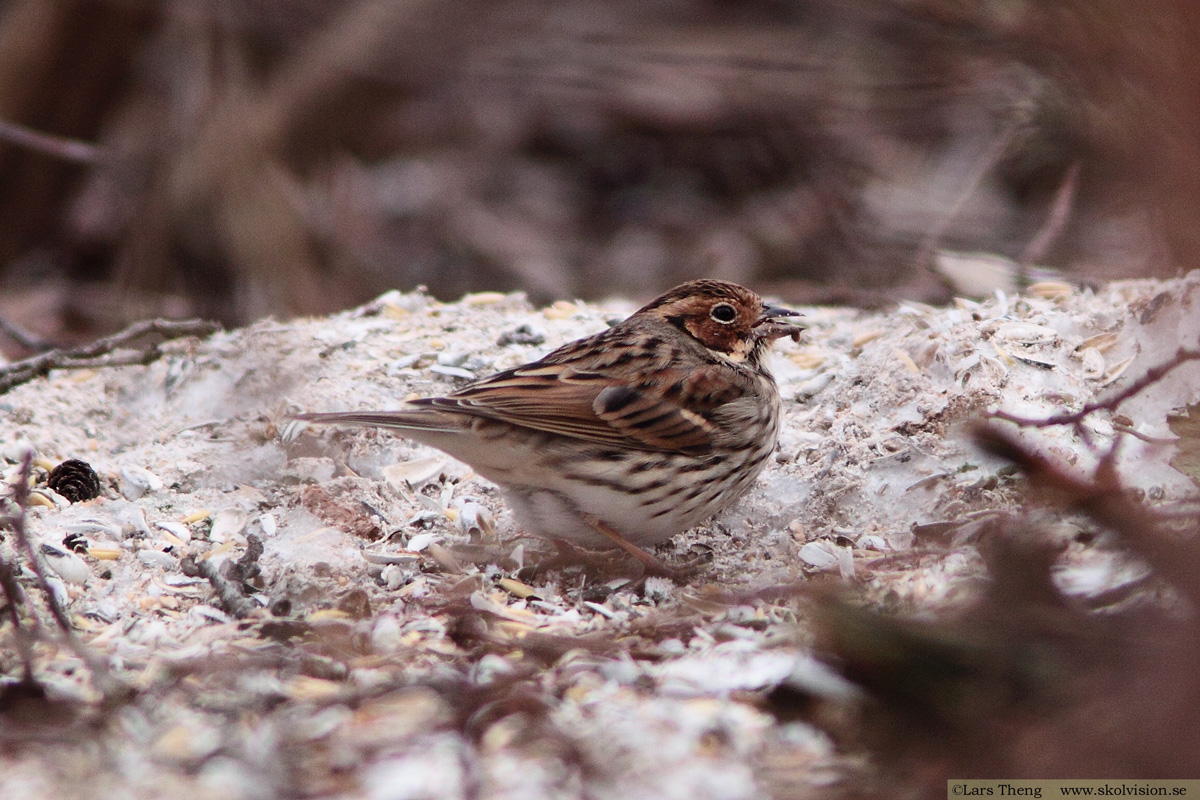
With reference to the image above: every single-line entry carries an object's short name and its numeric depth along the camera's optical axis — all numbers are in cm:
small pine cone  782
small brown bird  758
